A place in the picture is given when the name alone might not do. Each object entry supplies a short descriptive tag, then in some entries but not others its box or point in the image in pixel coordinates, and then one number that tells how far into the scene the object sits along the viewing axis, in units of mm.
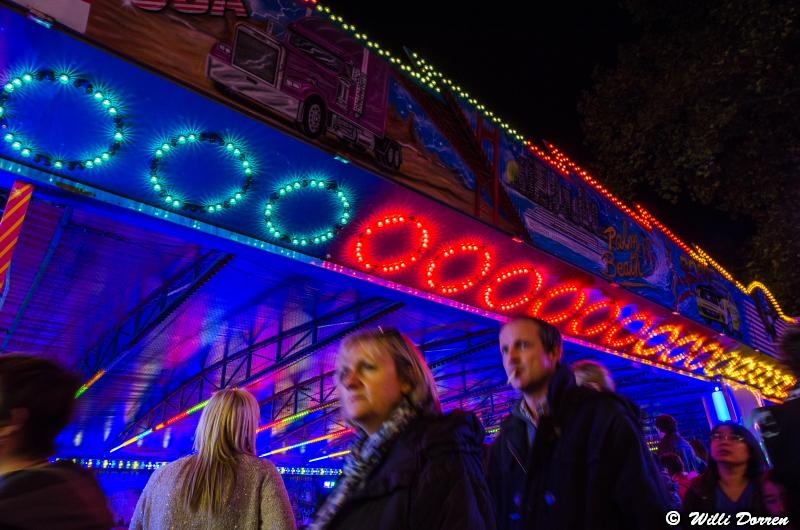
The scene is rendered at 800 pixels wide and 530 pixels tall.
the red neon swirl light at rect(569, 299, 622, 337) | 7855
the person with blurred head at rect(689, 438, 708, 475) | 5434
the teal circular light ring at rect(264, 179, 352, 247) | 4145
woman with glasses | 3182
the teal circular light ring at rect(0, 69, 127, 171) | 2932
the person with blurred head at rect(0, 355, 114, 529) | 1384
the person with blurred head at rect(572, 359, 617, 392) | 3103
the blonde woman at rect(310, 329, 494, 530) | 1481
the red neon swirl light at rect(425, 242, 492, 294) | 5449
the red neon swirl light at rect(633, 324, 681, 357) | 9352
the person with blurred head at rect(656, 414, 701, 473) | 5055
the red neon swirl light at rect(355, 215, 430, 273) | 4781
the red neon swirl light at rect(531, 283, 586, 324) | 7004
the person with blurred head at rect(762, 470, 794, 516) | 2848
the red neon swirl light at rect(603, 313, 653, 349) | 8638
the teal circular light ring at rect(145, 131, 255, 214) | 3510
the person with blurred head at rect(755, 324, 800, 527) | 2270
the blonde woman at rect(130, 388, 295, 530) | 2402
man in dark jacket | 1922
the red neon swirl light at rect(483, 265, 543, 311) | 6199
